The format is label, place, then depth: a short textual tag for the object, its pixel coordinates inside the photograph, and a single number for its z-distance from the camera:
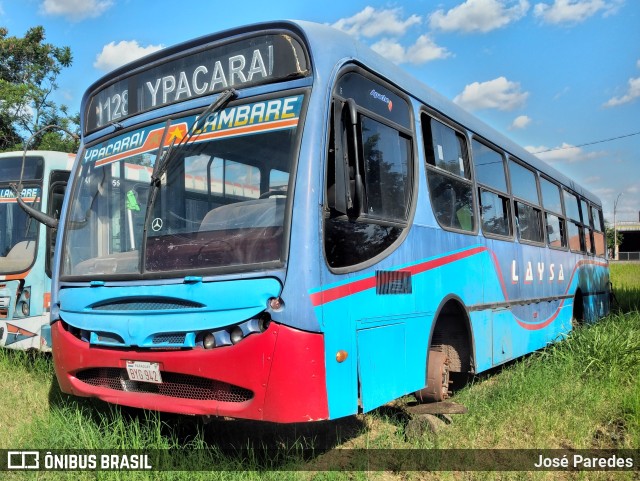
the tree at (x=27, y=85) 19.23
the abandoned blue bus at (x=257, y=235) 3.51
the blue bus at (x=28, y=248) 7.48
